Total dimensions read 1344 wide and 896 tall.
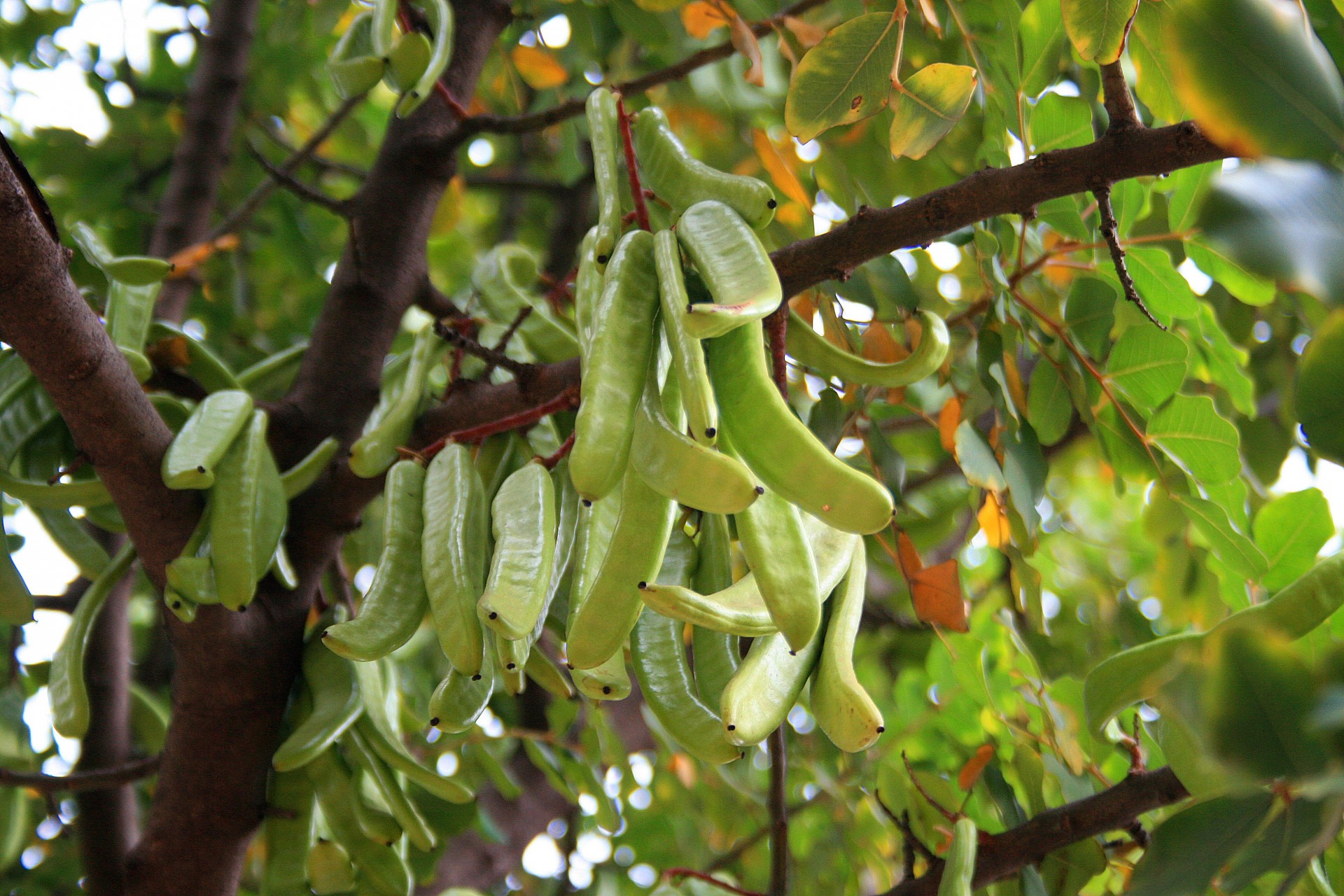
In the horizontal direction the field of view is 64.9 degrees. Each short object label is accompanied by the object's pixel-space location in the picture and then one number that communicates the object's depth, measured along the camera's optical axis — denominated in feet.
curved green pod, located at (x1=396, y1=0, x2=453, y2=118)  4.44
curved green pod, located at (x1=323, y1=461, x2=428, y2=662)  3.28
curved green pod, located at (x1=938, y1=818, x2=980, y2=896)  3.45
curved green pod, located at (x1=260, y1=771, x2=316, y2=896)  4.45
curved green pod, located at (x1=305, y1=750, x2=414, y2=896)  4.42
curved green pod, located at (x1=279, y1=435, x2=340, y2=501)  4.42
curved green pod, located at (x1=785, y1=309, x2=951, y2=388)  3.20
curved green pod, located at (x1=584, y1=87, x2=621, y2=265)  3.08
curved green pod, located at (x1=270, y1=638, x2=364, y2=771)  4.14
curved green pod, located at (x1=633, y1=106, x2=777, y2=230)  2.93
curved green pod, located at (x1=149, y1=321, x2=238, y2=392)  4.85
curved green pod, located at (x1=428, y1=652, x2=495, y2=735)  3.12
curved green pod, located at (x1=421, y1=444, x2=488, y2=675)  3.04
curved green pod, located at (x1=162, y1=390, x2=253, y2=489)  3.79
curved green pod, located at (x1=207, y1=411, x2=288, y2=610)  3.90
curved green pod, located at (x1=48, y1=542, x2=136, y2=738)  4.18
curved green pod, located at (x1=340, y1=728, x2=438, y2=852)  4.39
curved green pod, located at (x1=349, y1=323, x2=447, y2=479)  4.09
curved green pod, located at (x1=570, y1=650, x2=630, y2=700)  2.94
